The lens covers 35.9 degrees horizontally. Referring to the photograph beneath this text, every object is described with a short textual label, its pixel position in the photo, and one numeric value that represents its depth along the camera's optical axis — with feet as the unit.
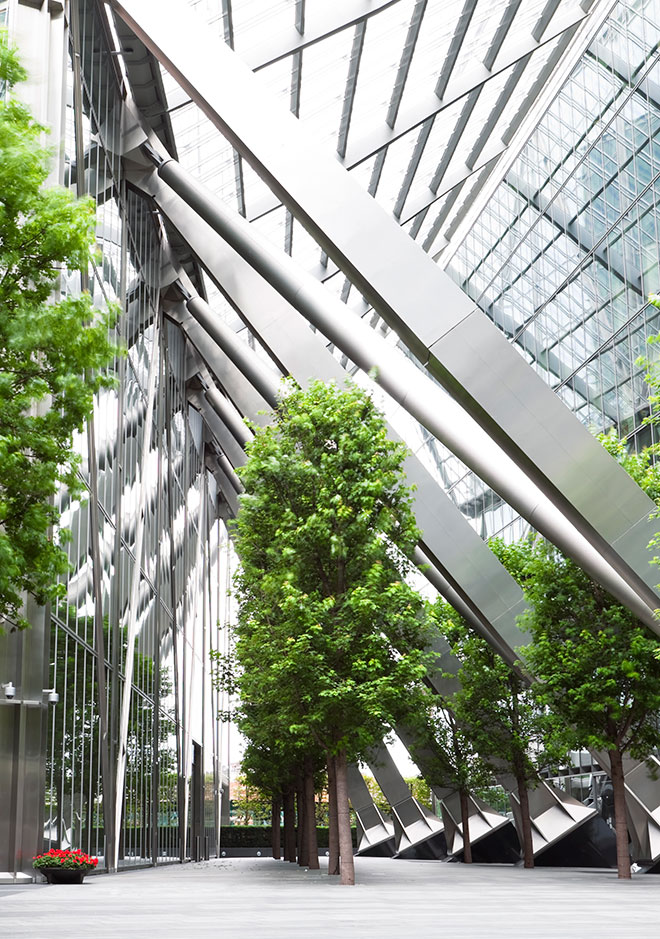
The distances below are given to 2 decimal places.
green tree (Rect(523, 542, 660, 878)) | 61.87
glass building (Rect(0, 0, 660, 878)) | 50.24
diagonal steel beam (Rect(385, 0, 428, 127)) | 69.41
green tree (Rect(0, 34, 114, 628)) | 30.81
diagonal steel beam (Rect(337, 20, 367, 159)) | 69.82
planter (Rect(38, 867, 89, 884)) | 52.49
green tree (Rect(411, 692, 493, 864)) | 94.94
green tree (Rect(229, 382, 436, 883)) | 55.16
